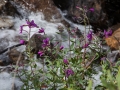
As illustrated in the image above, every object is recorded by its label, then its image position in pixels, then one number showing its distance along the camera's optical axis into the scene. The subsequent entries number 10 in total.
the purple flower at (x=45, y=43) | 1.79
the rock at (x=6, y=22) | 4.81
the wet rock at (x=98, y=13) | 5.64
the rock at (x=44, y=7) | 5.66
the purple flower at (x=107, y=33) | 1.85
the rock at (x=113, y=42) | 4.20
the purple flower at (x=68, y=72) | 1.62
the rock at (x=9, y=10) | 5.27
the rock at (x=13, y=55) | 3.64
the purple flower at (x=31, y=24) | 1.83
